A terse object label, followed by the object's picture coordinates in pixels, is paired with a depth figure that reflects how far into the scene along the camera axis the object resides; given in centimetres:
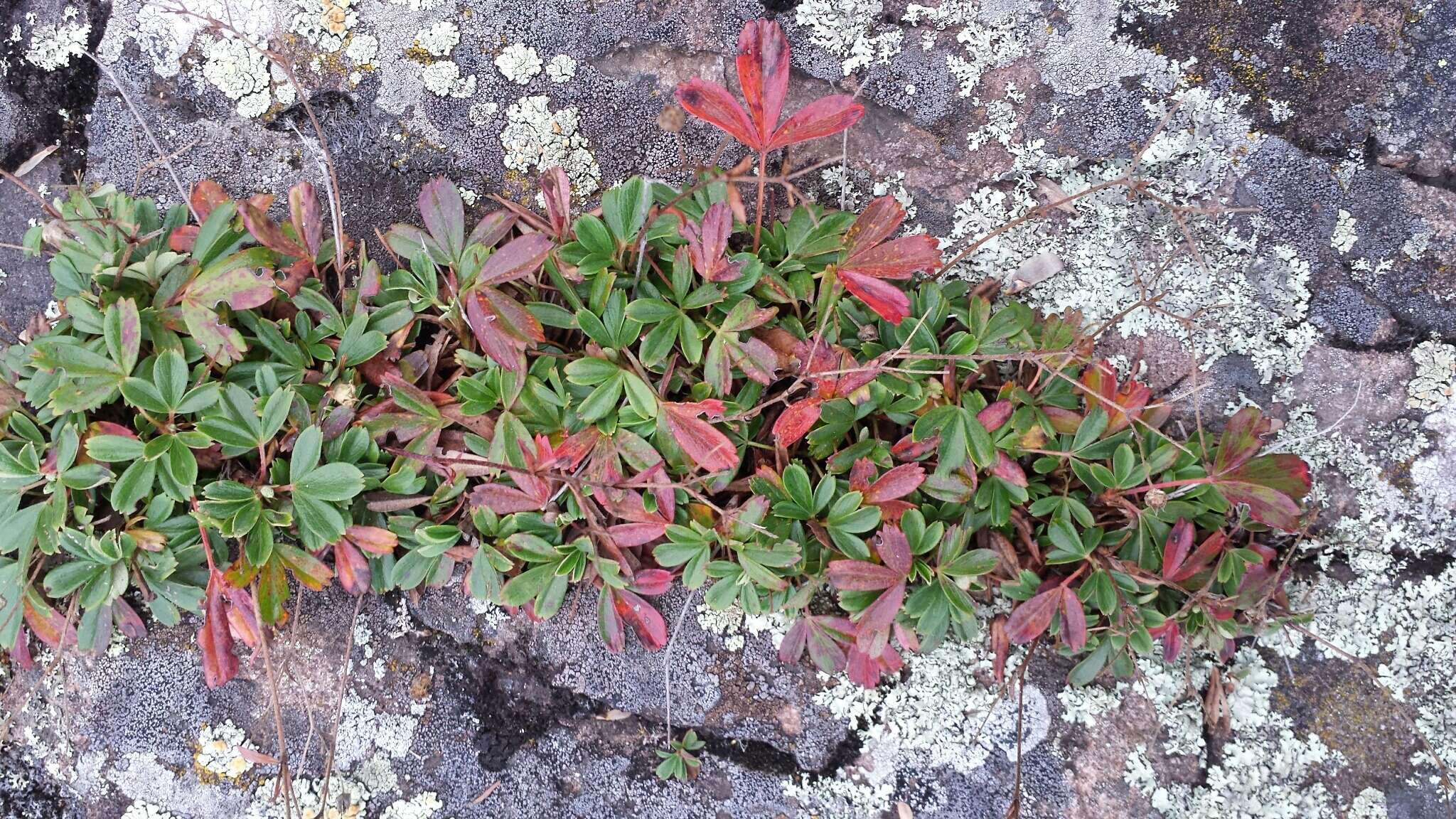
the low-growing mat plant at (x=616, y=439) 35
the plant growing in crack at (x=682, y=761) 38
